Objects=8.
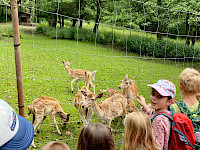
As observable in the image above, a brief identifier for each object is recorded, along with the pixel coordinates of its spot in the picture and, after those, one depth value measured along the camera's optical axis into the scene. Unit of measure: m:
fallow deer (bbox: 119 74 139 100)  7.11
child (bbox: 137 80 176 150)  2.65
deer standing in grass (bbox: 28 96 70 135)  5.13
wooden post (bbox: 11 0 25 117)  3.32
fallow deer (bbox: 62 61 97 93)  9.08
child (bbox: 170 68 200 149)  2.96
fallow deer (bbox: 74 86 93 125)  5.73
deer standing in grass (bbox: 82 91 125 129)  5.45
